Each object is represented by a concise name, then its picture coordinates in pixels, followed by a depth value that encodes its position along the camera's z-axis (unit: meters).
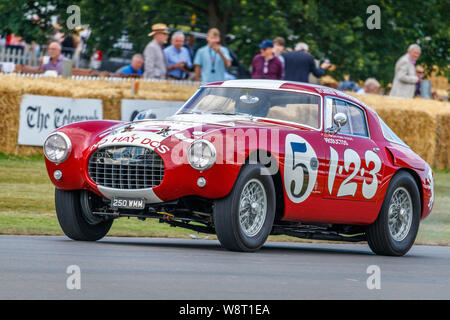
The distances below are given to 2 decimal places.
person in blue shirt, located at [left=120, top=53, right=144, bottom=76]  21.83
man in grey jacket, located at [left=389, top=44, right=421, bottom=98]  21.55
